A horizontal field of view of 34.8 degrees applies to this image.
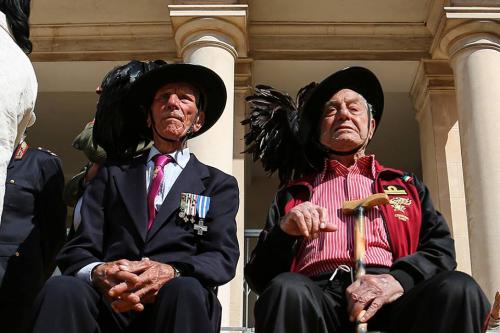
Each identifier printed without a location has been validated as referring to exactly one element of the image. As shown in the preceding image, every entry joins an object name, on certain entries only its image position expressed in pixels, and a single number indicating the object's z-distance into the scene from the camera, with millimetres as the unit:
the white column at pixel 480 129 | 8734
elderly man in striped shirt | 3248
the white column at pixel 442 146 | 10438
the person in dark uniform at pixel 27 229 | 4320
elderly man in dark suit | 3324
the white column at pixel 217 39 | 9859
